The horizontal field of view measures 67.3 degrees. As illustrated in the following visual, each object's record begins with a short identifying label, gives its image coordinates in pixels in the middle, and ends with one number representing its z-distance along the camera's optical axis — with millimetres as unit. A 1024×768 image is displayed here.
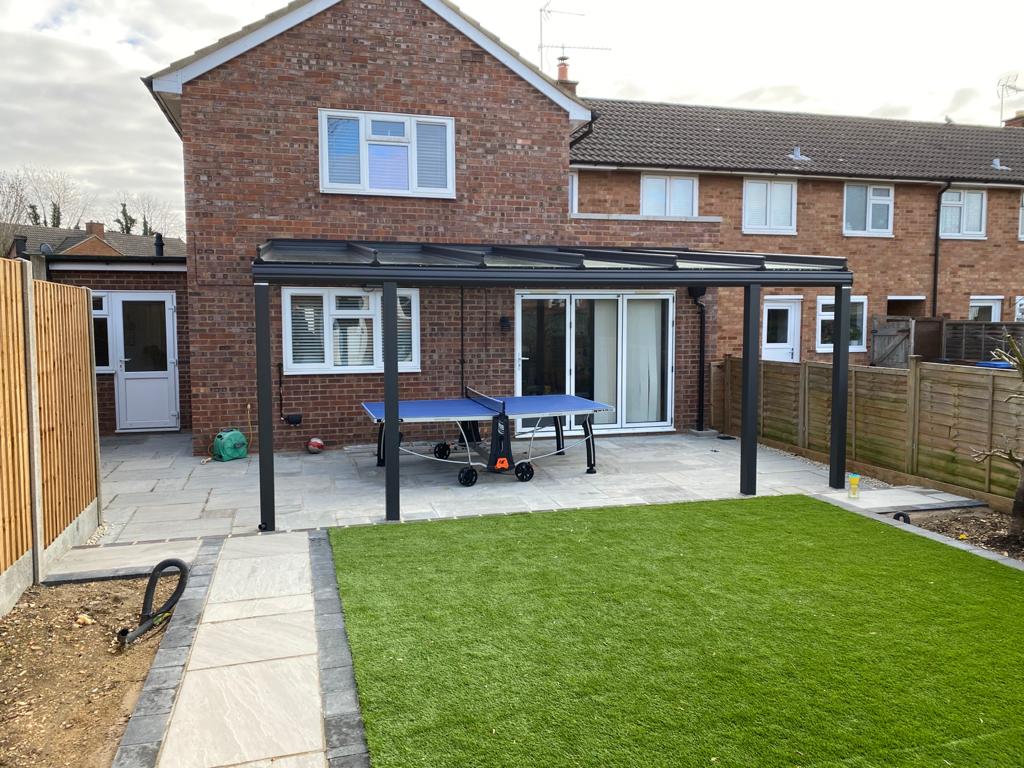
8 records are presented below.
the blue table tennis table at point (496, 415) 8828
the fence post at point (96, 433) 7238
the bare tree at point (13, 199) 37906
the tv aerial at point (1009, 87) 23516
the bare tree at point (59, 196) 41594
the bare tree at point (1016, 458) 6379
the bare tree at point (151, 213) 49875
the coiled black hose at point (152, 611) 4660
